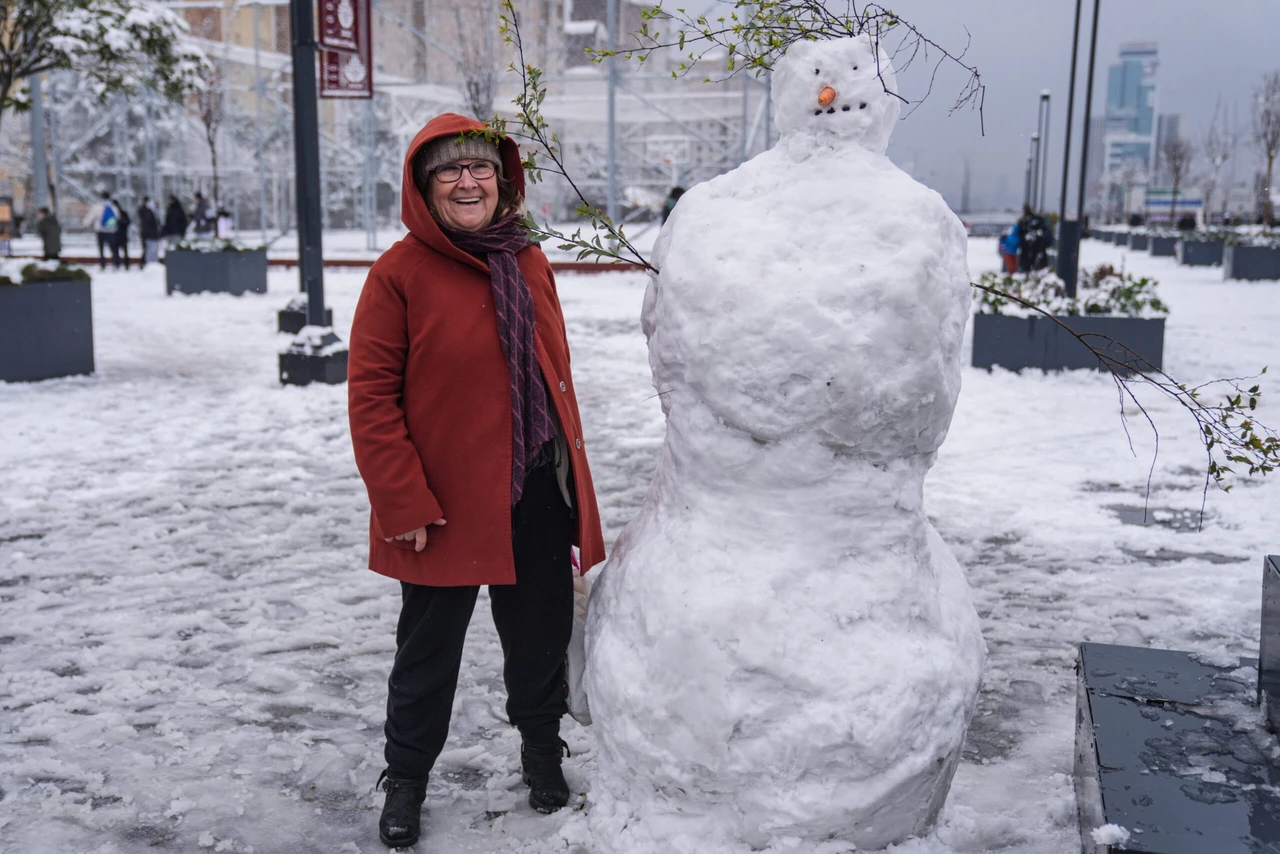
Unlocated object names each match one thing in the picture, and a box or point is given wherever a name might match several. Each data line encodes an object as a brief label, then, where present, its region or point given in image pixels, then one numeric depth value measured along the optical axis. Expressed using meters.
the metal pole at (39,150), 20.57
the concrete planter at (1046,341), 9.78
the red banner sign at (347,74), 11.18
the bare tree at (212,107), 31.05
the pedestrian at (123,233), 21.40
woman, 2.77
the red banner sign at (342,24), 9.80
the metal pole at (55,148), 30.19
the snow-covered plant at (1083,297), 10.07
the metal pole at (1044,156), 27.80
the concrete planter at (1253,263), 21.02
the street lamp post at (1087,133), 14.00
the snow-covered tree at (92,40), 10.30
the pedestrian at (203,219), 25.00
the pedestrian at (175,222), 22.42
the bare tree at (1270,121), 31.47
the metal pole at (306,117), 9.12
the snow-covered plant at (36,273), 9.30
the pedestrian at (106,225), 20.67
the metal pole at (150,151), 28.17
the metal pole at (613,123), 20.26
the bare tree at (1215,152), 46.31
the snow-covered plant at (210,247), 16.70
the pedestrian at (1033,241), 19.58
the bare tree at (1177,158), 45.56
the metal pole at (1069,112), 16.02
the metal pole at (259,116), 25.67
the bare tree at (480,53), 23.12
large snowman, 2.46
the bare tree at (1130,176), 70.31
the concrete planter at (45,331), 9.34
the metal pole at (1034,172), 36.97
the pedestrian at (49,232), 18.23
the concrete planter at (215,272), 16.67
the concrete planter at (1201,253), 24.83
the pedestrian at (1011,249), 20.11
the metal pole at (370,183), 22.73
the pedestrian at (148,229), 22.05
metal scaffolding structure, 25.95
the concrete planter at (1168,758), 2.31
